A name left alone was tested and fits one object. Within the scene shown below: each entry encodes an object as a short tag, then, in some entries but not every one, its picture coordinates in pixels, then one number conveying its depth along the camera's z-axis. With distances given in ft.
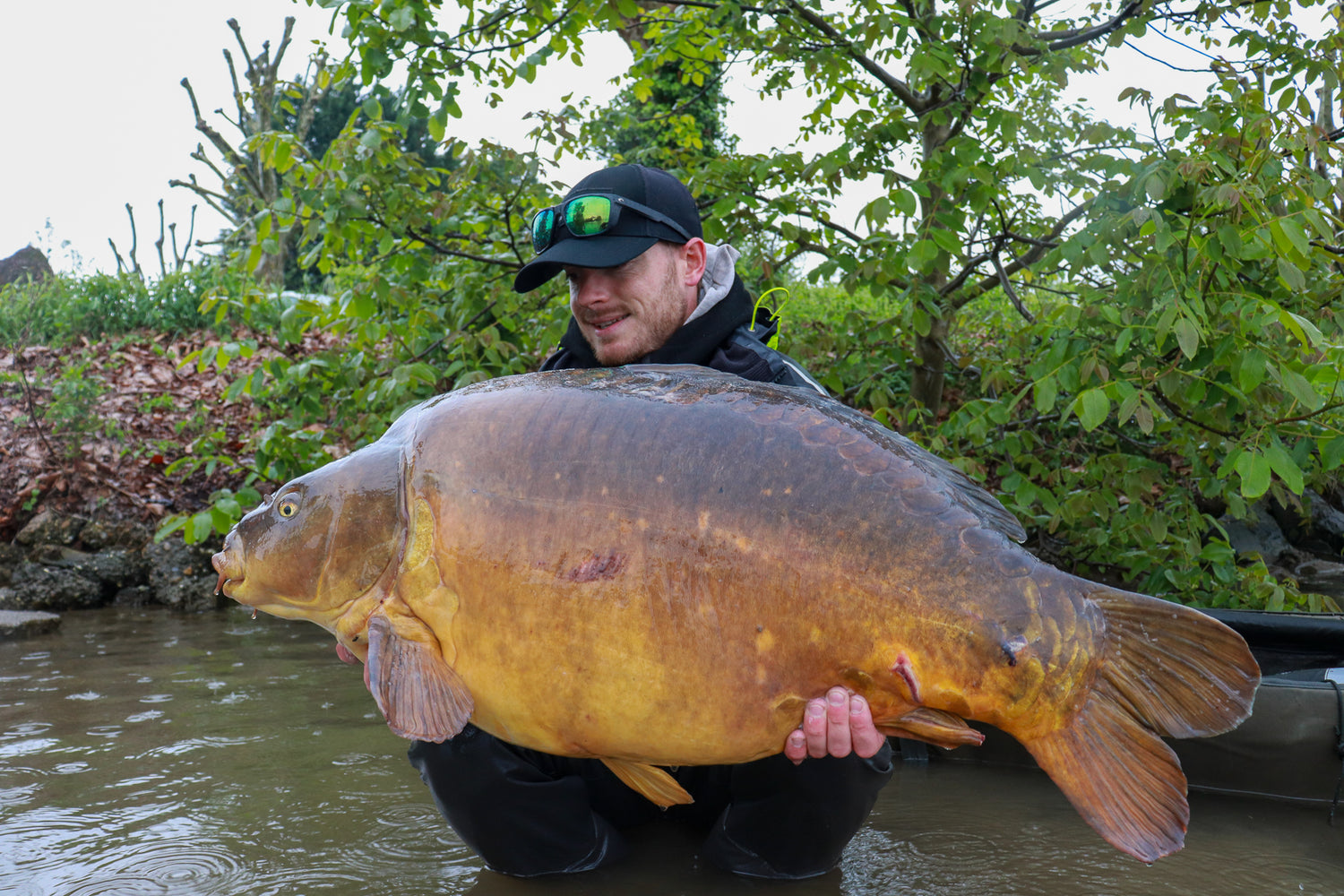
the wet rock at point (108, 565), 19.62
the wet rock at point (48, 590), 18.62
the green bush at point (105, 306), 32.04
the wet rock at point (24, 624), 16.52
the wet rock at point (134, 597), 19.54
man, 7.50
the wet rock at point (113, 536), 20.70
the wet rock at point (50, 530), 20.66
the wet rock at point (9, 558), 19.97
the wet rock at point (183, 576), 19.29
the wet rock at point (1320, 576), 18.12
